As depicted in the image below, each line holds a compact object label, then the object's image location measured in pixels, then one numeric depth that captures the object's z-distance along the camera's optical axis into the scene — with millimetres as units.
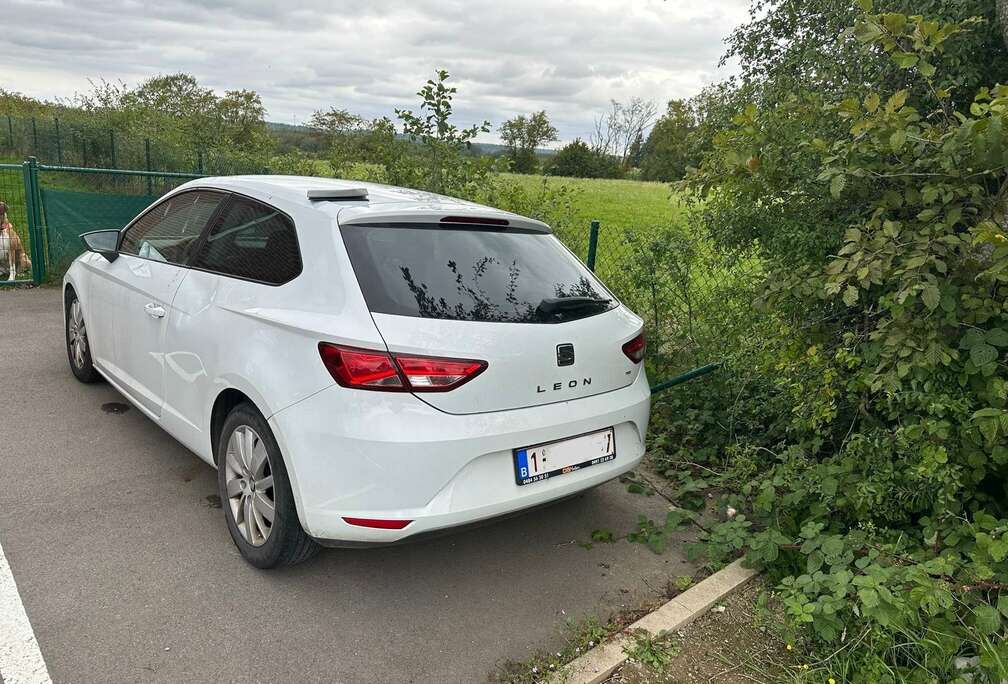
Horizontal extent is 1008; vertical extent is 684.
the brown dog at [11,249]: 8469
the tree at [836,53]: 3838
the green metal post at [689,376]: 4891
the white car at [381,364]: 2633
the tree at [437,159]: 6828
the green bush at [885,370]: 2574
